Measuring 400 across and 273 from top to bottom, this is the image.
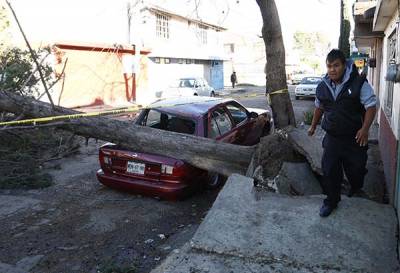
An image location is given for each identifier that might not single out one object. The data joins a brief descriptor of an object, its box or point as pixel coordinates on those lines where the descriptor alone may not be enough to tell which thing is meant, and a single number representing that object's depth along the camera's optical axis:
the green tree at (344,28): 18.98
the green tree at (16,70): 8.91
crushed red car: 6.07
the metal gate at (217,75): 38.88
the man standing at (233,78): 41.09
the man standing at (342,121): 4.03
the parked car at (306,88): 26.27
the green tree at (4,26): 13.52
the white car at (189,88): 23.48
